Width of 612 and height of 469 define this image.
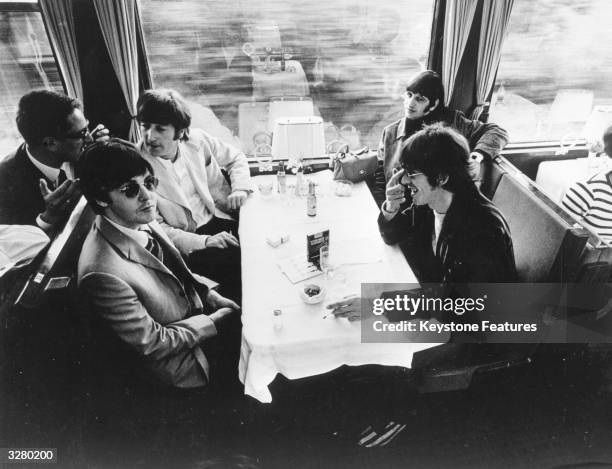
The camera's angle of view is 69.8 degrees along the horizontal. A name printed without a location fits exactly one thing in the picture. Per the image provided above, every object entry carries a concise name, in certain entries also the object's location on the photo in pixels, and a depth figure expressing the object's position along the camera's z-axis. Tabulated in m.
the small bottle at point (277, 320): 1.76
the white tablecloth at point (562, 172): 3.10
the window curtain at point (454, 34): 2.93
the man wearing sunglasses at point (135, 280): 1.69
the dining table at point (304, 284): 1.76
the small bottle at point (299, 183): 2.73
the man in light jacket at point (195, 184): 2.47
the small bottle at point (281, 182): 2.73
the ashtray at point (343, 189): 2.72
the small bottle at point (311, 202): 2.48
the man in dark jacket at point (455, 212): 1.82
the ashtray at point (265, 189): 2.71
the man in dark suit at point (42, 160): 2.25
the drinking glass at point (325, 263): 2.03
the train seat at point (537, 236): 2.05
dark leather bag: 2.83
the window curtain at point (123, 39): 2.67
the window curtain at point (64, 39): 2.61
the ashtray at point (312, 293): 1.86
